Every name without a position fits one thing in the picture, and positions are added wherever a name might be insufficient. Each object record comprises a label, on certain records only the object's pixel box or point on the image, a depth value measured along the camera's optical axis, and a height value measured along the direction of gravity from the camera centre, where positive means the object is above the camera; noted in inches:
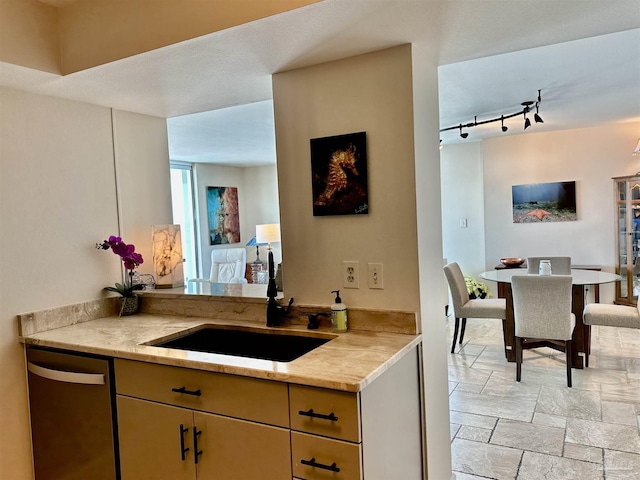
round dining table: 155.2 -32.7
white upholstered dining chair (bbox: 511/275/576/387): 141.1 -30.7
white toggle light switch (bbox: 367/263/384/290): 81.0 -9.5
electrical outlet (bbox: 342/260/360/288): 83.1 -9.4
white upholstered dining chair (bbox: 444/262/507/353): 171.5 -33.6
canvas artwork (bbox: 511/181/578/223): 230.5 +6.2
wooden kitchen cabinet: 58.8 -28.8
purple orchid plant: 104.4 -5.6
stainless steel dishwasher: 79.2 -33.1
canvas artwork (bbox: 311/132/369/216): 81.0 +8.8
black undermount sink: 83.4 -22.3
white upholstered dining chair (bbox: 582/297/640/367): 147.3 -34.4
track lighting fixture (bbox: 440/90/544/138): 165.0 +40.3
